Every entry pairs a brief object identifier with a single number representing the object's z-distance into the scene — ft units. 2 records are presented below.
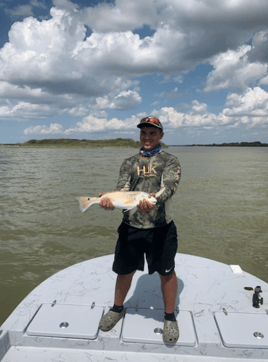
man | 10.02
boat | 9.57
